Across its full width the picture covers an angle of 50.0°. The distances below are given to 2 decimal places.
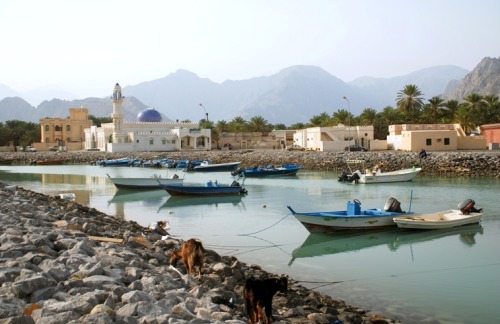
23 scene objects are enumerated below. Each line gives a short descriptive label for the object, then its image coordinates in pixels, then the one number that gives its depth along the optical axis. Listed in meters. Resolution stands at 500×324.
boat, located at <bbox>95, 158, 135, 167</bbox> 64.73
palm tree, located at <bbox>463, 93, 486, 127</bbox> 64.46
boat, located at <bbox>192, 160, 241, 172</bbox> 53.78
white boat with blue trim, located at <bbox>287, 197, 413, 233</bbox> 18.80
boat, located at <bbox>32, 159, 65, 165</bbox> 69.50
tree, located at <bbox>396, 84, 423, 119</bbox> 70.06
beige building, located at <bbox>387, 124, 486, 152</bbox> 57.00
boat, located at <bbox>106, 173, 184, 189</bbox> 35.46
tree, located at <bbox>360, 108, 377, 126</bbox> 72.56
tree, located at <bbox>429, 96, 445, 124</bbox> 67.44
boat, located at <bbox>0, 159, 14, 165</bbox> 72.07
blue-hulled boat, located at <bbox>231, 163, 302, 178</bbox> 46.62
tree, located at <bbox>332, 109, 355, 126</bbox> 75.62
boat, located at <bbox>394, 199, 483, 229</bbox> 19.11
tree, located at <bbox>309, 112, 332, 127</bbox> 81.55
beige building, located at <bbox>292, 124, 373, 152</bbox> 64.31
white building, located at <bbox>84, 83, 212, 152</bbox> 76.81
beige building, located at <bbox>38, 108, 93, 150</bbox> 88.50
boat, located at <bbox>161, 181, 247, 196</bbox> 31.69
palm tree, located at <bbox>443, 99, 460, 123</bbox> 68.38
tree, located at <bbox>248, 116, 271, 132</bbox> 88.19
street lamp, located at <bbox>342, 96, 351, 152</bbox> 63.84
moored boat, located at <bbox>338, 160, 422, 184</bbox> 39.59
